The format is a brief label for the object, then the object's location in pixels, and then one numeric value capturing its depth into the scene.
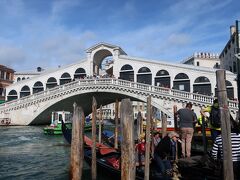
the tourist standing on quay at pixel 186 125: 3.38
